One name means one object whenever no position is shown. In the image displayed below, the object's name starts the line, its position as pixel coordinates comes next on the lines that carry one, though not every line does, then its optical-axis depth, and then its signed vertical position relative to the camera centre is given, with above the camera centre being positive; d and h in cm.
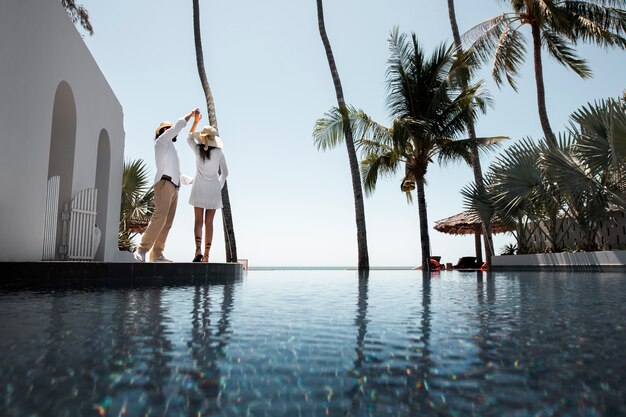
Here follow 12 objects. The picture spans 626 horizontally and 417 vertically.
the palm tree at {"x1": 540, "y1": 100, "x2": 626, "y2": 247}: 921 +223
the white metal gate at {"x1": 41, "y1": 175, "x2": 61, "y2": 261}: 564 +69
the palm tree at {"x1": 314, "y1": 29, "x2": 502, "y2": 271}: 1460 +496
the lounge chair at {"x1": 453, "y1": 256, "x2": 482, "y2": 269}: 1803 +26
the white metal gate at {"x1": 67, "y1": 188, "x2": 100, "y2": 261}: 655 +70
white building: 458 +186
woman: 704 +145
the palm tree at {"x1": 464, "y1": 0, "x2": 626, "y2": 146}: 1432 +757
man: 627 +121
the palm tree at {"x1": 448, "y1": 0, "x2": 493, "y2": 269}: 1349 +276
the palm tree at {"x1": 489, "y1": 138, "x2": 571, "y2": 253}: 1187 +210
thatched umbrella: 1962 +191
